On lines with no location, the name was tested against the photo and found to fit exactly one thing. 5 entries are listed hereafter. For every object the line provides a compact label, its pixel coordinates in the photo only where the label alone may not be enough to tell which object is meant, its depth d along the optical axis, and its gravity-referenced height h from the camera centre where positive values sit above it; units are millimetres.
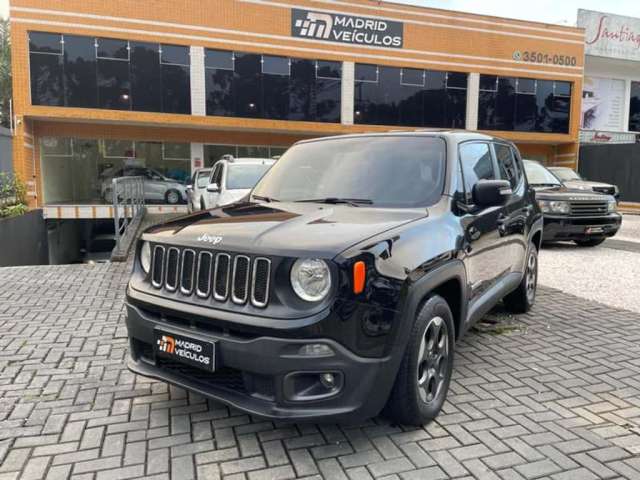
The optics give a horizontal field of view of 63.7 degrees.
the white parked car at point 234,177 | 10462 +41
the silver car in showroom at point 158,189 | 20969 -440
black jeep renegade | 2551 -590
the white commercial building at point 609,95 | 25938 +5445
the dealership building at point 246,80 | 20000 +4346
